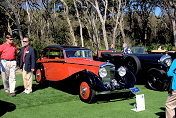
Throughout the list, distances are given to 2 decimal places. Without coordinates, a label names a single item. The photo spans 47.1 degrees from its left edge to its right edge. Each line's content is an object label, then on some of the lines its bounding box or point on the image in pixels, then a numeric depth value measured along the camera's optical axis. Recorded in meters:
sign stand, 4.83
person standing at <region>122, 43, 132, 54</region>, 9.06
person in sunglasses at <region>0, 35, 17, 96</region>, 6.04
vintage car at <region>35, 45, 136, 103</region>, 5.62
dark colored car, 7.43
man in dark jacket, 6.35
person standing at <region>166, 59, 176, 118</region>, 3.59
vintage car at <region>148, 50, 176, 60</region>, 8.04
